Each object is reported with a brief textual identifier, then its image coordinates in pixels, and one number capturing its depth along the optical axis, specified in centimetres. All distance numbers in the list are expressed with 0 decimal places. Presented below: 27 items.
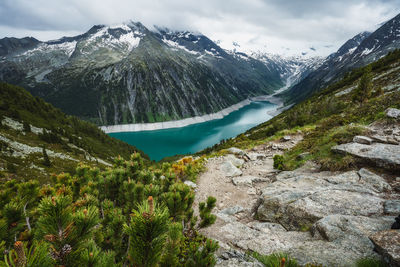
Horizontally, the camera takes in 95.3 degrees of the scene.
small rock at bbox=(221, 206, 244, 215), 722
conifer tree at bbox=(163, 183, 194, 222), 427
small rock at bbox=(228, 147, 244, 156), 1504
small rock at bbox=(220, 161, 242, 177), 1154
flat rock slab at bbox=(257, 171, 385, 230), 518
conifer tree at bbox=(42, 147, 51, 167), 3462
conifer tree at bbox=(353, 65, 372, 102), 2517
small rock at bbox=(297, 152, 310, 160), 1098
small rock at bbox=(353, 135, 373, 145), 898
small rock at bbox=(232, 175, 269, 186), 995
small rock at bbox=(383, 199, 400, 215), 461
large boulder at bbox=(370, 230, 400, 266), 257
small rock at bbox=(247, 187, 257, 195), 890
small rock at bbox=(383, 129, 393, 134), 1045
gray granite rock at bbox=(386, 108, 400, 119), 1180
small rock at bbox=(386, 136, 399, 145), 866
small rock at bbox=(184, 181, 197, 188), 1000
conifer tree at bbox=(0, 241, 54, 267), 101
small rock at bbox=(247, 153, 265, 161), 1392
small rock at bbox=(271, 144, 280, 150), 1532
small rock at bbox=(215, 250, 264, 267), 315
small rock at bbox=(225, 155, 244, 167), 1314
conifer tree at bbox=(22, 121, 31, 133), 5551
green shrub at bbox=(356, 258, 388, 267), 278
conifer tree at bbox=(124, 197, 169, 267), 161
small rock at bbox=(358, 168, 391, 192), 617
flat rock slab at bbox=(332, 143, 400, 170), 700
